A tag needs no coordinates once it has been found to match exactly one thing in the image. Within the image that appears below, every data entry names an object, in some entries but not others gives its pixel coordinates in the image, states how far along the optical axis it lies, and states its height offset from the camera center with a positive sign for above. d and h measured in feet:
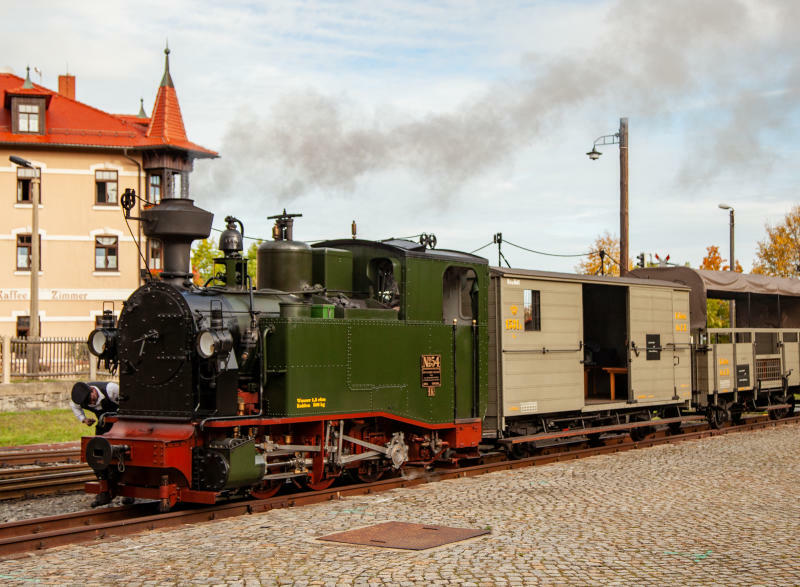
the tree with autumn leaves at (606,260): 148.51 +15.11
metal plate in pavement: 24.81 -5.71
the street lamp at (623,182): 68.85 +13.22
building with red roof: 109.81 +20.09
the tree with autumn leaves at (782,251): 147.84 +16.21
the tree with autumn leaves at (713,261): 147.84 +14.63
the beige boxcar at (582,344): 41.96 +0.03
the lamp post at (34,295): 72.90 +4.45
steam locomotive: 29.91 -0.80
